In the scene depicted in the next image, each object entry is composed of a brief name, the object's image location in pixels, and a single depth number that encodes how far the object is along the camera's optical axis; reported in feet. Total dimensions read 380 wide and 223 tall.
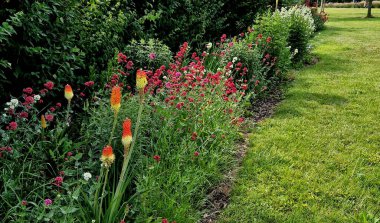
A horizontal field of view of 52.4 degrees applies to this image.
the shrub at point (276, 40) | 23.35
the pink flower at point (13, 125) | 8.37
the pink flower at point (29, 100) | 8.89
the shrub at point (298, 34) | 29.27
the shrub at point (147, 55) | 15.47
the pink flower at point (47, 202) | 6.81
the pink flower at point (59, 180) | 7.51
